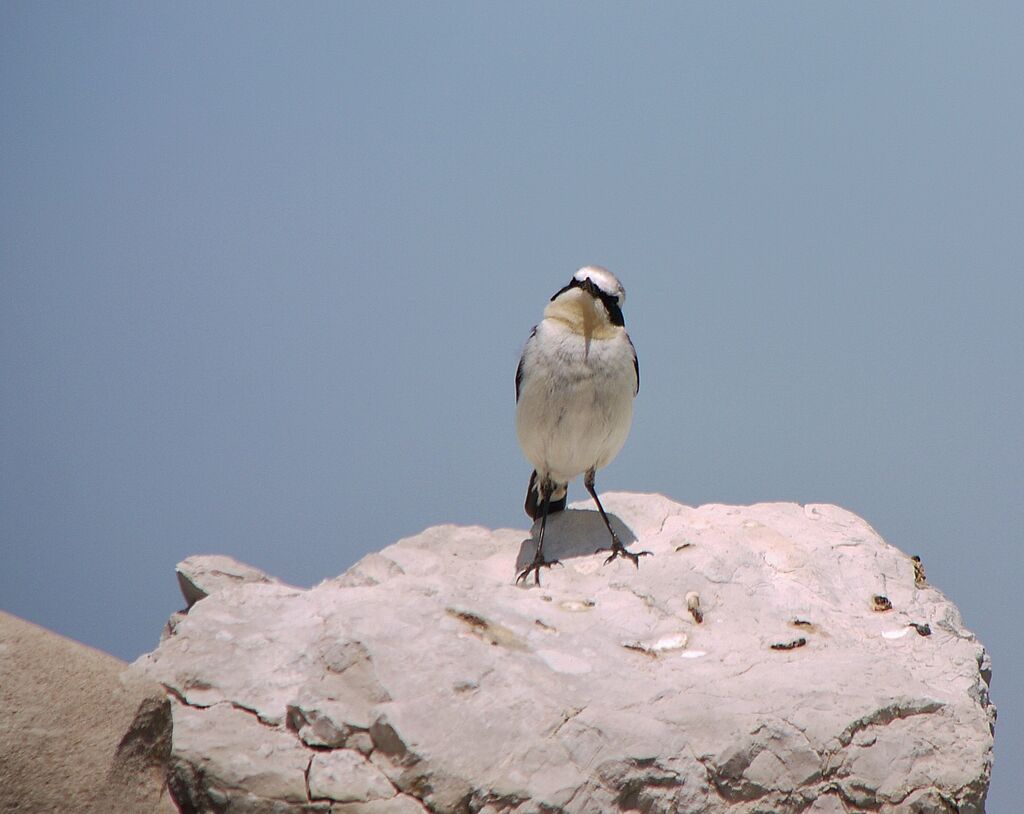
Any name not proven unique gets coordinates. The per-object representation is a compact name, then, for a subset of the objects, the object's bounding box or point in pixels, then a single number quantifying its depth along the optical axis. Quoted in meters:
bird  11.95
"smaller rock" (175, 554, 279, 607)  10.92
